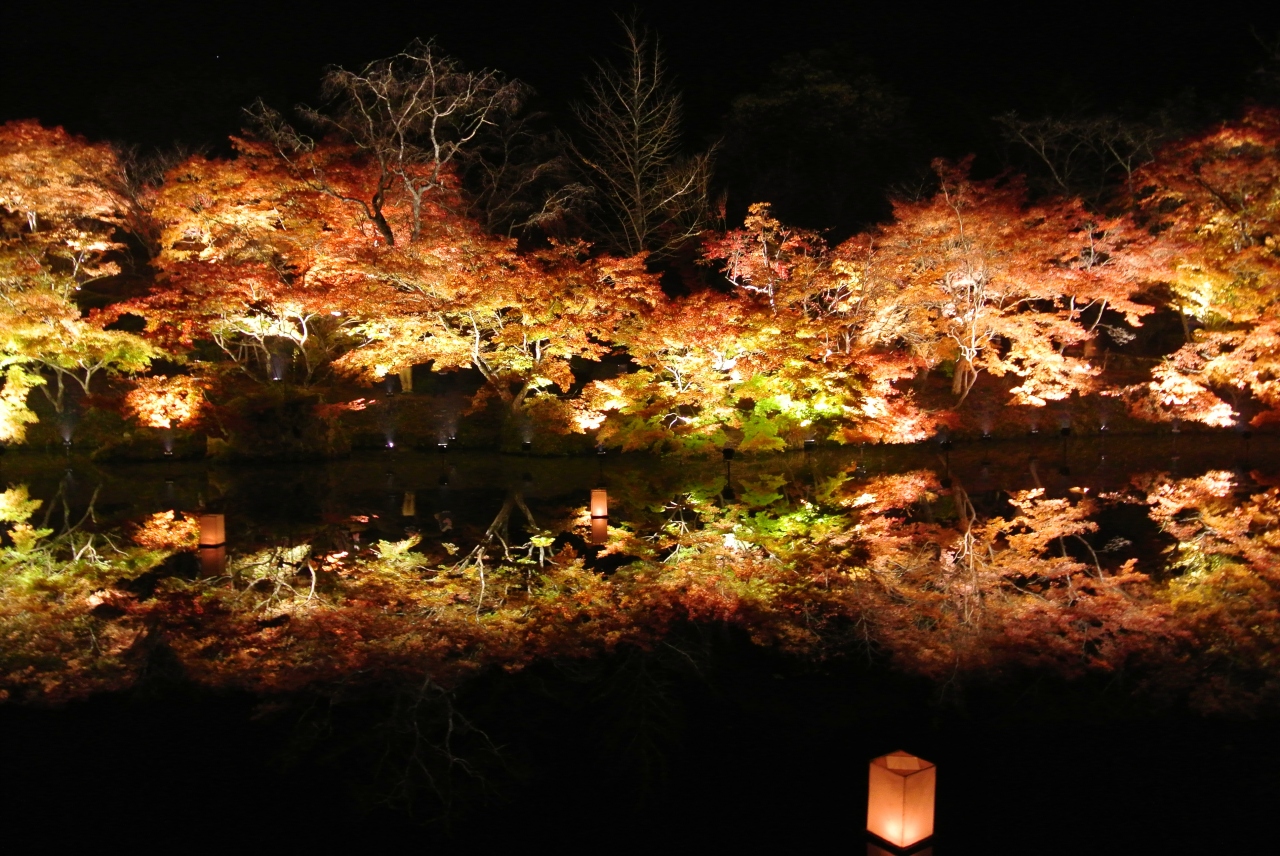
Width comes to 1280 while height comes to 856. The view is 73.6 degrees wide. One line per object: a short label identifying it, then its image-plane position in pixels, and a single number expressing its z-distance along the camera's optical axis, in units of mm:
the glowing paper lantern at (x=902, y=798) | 3184
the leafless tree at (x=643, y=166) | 18969
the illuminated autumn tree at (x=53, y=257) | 14406
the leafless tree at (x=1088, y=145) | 19328
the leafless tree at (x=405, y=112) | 15133
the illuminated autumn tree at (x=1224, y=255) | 13938
